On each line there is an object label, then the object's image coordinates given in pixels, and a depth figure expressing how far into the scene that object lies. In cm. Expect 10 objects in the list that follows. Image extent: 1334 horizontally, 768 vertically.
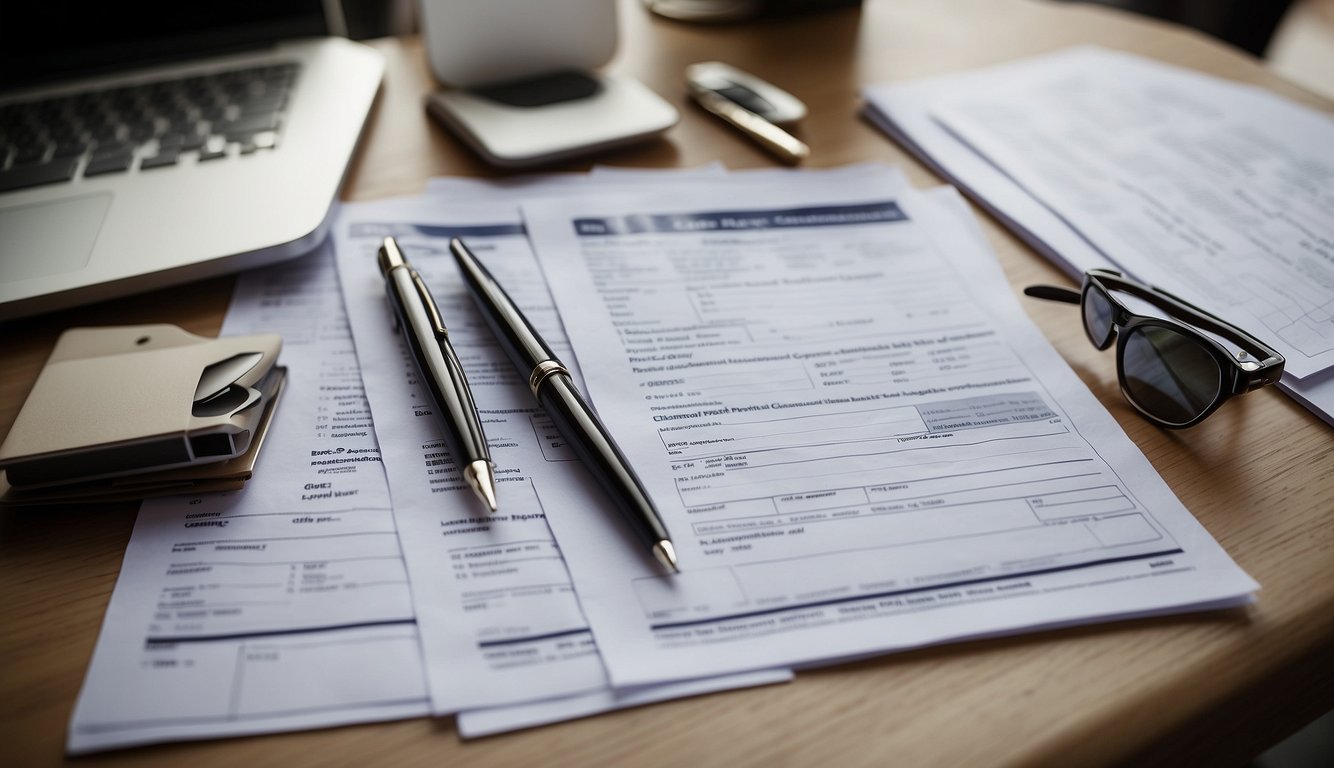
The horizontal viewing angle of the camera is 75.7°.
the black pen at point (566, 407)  38
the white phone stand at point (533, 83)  66
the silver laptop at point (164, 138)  51
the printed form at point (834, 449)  36
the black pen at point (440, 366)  40
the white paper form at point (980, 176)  49
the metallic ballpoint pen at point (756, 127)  69
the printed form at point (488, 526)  33
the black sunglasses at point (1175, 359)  46
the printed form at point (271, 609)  32
